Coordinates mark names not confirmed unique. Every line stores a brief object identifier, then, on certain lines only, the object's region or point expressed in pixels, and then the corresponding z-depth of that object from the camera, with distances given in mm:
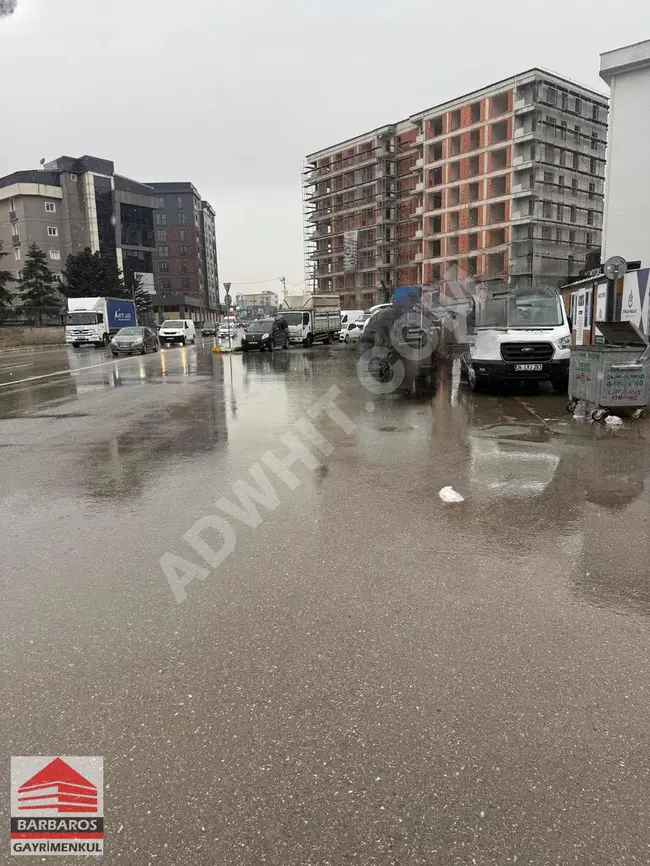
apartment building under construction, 57125
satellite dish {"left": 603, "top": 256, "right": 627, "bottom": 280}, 11438
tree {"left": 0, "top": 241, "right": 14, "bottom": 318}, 49812
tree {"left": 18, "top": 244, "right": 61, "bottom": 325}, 55312
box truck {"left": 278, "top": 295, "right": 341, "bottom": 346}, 36094
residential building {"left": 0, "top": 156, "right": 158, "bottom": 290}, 76438
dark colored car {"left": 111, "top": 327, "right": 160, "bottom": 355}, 32438
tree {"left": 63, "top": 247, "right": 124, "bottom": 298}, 62969
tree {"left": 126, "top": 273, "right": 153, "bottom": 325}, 76525
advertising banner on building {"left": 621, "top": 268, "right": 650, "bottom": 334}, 14039
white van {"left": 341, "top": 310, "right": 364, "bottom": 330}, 45388
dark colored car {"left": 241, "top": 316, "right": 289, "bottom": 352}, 31094
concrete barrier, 48062
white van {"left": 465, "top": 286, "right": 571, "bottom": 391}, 12414
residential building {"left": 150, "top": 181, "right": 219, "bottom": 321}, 118688
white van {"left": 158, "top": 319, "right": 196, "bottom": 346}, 46719
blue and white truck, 41344
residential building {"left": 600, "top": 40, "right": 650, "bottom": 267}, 23250
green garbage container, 9352
